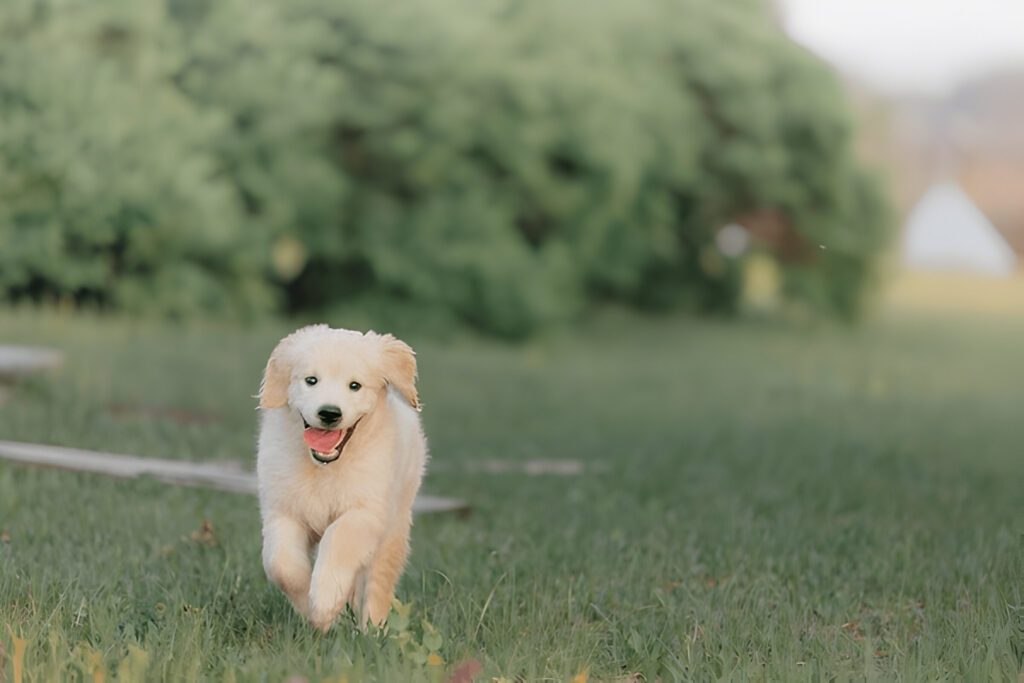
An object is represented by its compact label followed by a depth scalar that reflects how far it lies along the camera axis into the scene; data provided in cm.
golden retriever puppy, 848
